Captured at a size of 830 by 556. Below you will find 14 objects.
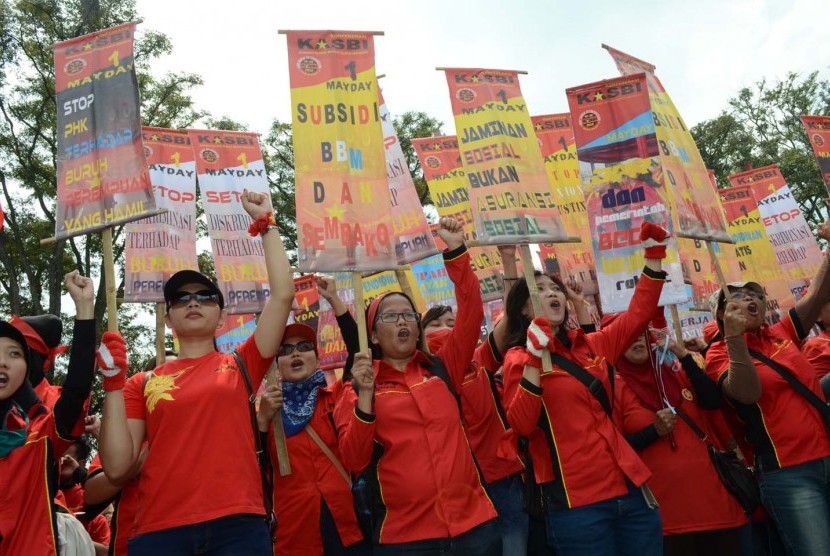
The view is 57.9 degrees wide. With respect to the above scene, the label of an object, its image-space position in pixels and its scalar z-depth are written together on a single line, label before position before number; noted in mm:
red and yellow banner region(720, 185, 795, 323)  8812
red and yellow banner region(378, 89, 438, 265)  5285
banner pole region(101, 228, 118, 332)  3529
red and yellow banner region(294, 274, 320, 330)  7558
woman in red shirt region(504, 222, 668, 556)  3555
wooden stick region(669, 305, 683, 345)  4633
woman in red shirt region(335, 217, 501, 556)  3371
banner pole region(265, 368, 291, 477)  4098
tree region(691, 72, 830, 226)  24156
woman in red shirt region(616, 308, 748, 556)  3965
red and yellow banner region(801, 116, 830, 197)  7488
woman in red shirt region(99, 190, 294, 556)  3035
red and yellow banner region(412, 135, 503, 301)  8321
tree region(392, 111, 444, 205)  23547
